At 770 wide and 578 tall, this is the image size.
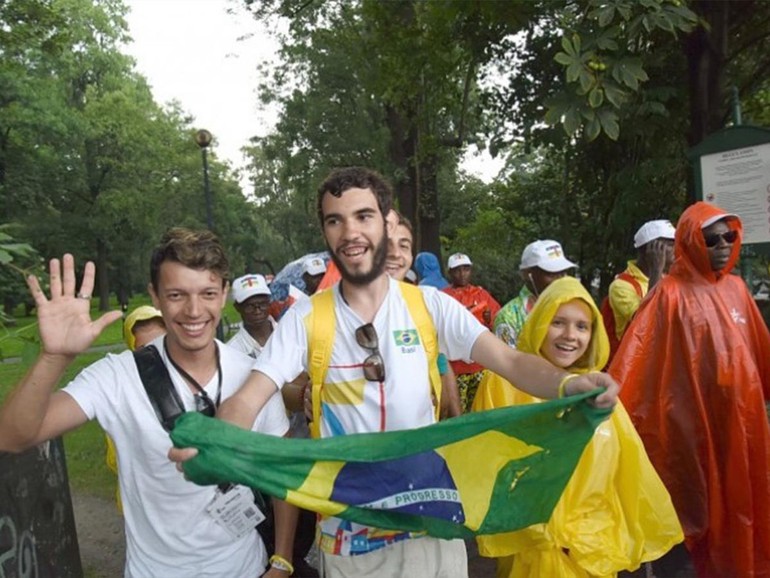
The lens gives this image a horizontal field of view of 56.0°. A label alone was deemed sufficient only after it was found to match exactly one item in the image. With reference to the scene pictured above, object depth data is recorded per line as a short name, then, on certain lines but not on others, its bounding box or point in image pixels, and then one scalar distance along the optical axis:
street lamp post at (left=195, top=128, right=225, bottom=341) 13.52
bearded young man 2.30
